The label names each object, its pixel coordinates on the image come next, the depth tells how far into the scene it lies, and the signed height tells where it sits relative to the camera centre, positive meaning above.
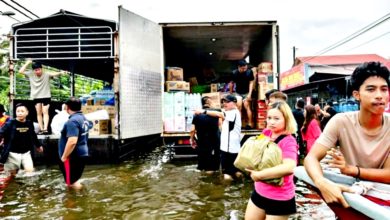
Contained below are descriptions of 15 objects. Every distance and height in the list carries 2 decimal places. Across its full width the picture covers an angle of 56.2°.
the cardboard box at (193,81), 11.78 +0.76
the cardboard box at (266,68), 8.98 +0.90
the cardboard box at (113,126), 9.29 -0.52
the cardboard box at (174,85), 8.92 +0.49
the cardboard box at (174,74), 9.13 +0.78
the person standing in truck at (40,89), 9.41 +0.44
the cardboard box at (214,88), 10.57 +0.49
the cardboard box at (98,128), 9.05 -0.56
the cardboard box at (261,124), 8.91 -0.48
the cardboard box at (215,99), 8.78 +0.14
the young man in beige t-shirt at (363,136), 2.25 -0.21
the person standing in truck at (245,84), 9.01 +0.53
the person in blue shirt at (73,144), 5.55 -0.59
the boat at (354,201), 1.74 -0.51
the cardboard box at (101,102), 9.98 +0.10
